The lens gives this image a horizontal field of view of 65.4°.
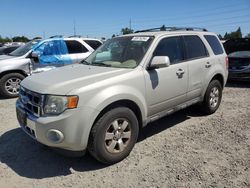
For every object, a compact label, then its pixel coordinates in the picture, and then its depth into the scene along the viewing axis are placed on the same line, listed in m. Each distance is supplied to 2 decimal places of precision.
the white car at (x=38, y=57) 5.55
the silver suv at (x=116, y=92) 2.38
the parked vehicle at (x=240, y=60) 6.35
